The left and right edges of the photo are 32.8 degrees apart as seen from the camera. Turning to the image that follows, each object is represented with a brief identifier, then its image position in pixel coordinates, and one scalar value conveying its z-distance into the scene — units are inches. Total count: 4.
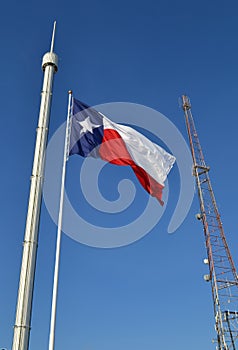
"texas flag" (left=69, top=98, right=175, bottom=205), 770.2
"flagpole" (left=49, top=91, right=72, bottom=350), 553.9
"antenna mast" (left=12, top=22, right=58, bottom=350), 526.6
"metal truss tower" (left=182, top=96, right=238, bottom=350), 2133.4
